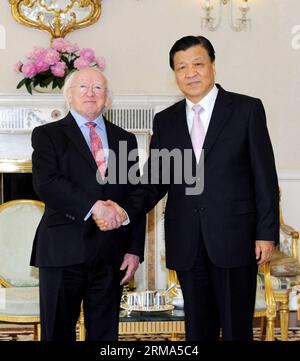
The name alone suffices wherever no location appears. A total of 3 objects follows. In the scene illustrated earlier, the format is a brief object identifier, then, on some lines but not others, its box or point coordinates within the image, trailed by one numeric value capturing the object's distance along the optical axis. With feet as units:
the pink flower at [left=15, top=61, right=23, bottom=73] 16.39
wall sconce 17.19
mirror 17.03
